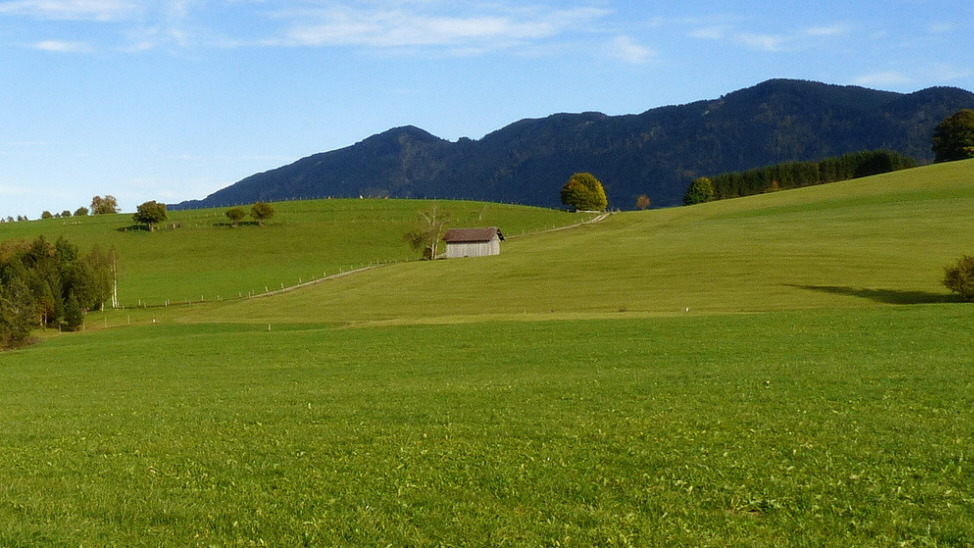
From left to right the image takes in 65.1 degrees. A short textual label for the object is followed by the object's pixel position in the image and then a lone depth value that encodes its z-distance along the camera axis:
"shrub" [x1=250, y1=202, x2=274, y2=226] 147.00
